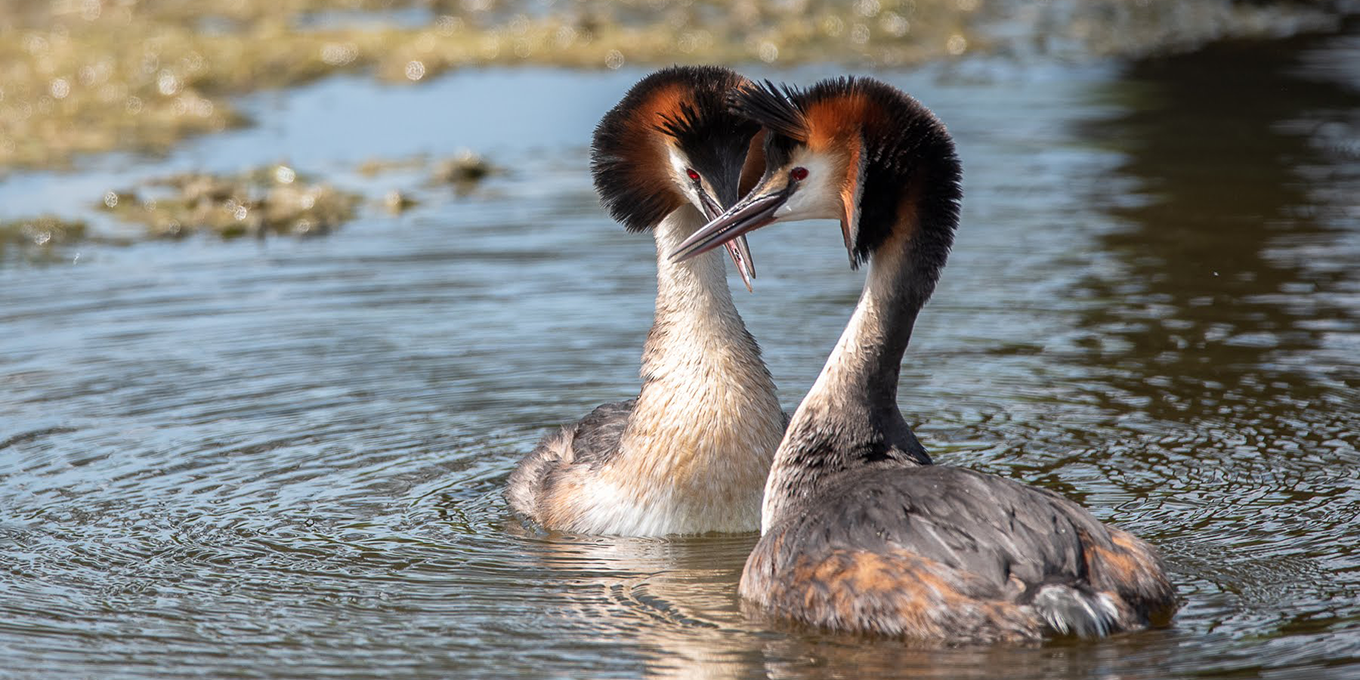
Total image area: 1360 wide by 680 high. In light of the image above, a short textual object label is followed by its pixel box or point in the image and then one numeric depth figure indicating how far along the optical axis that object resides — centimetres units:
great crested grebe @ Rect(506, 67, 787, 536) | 696
